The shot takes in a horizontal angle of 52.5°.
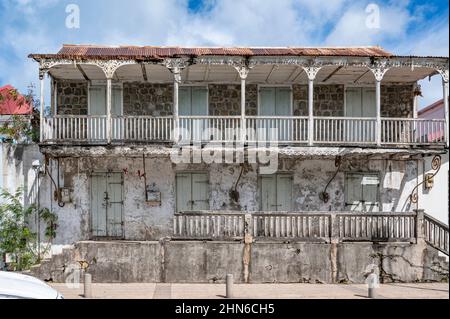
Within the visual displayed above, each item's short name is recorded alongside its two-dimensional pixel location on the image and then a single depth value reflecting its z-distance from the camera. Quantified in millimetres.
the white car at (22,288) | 5547
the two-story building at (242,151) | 13398
